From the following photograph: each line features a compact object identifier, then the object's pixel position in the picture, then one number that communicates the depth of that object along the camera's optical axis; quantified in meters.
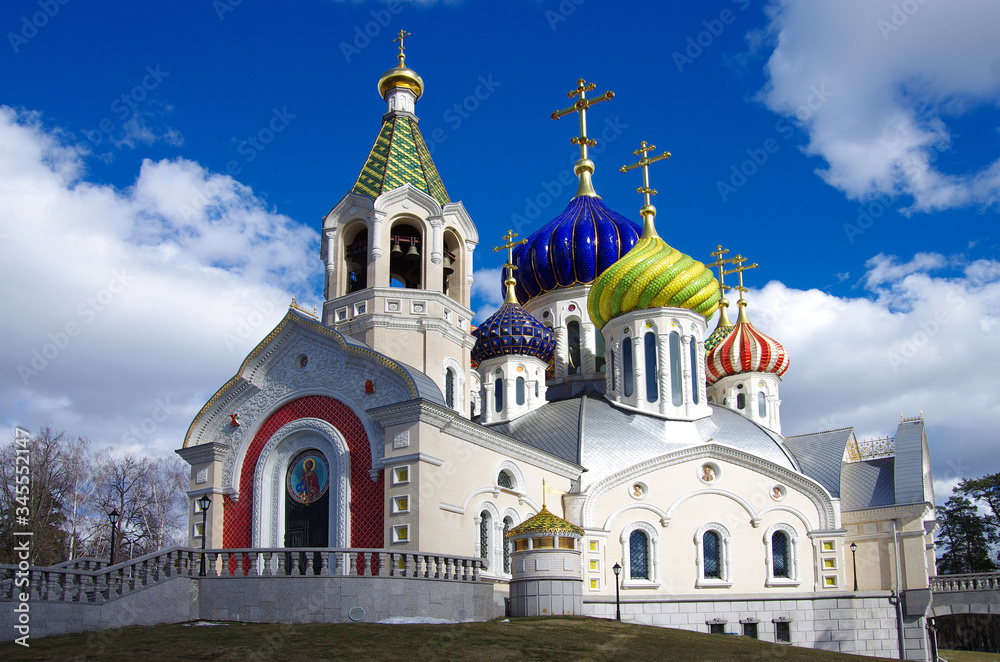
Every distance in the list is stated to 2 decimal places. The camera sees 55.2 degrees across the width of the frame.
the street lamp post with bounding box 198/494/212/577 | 18.91
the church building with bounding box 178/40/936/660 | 19.58
